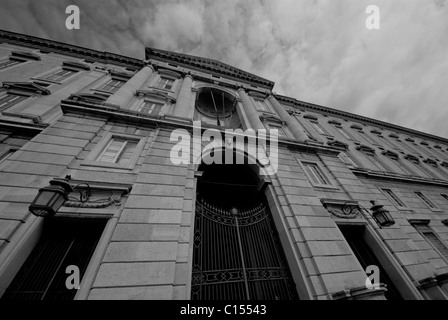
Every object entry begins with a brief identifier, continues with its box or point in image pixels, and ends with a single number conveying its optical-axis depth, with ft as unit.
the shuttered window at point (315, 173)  27.25
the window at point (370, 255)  19.07
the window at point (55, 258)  11.53
